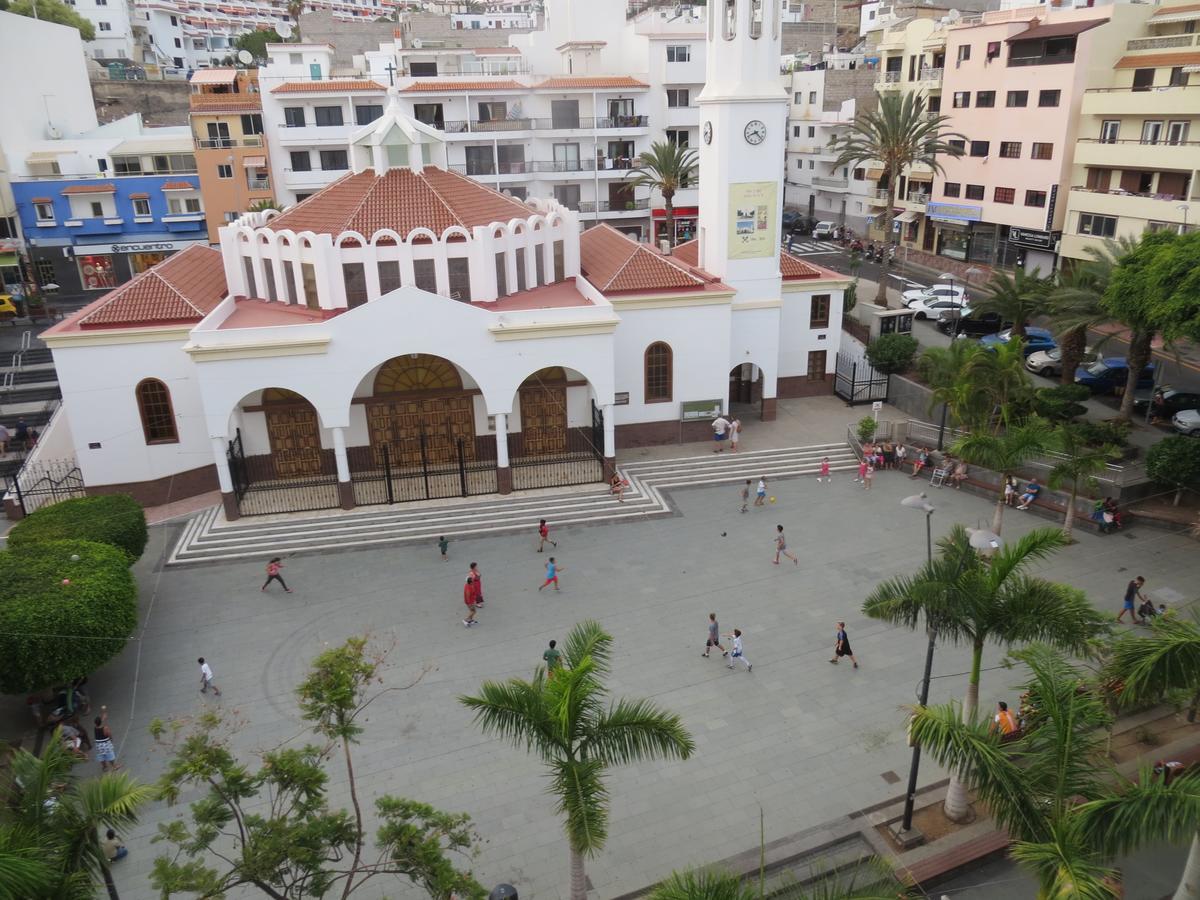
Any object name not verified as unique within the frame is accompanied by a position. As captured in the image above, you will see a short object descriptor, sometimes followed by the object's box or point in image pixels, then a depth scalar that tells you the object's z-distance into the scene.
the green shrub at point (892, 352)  35.97
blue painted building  55.34
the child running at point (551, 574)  24.27
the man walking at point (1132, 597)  22.06
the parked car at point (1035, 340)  40.16
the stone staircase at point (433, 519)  27.39
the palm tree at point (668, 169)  49.09
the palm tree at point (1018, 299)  33.47
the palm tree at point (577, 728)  11.74
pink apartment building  47.53
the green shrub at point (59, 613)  18.44
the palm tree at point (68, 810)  10.34
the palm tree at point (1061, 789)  10.77
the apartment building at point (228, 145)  54.12
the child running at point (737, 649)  20.86
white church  28.12
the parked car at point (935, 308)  45.41
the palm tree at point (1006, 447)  23.39
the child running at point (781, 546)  25.52
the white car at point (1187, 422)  31.50
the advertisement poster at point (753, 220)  33.25
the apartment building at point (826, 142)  69.94
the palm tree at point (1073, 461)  24.69
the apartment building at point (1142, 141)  43.09
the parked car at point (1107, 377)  36.16
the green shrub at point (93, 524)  23.06
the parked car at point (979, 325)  44.00
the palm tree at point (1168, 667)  12.97
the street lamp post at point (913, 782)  15.24
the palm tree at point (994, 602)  14.43
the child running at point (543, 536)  26.45
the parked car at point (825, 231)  68.62
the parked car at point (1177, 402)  33.03
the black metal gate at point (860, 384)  36.59
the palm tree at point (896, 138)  46.28
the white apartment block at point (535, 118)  54.19
